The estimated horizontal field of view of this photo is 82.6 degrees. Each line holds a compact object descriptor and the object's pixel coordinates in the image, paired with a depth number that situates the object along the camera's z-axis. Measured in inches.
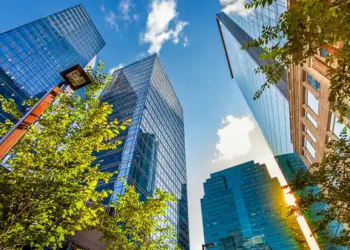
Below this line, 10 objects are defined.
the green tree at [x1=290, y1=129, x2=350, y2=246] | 286.0
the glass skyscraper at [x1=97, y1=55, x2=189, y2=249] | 1605.6
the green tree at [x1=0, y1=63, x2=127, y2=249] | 232.2
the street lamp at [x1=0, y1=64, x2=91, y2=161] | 164.1
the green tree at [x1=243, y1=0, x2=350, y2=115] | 126.3
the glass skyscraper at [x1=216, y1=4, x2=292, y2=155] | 999.0
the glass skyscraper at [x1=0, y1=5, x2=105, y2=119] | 2723.9
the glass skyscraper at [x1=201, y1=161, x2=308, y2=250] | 5915.4
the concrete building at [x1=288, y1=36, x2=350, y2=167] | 550.9
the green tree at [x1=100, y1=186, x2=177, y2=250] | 434.8
